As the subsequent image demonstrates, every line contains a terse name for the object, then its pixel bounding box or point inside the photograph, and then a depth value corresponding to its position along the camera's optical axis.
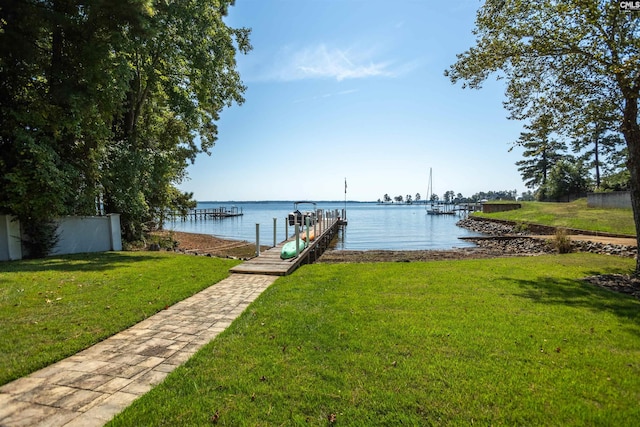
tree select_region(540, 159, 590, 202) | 44.00
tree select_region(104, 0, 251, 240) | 12.41
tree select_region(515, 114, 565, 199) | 57.53
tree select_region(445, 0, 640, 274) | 7.53
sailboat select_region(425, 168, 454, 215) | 73.74
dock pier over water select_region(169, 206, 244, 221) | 65.31
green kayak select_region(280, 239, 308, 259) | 11.32
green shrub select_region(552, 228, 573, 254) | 14.11
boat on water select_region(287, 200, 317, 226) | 26.73
